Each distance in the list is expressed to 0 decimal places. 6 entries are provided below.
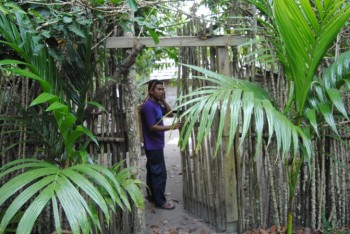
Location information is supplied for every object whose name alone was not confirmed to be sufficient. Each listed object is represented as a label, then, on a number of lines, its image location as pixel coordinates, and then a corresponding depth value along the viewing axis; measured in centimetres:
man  360
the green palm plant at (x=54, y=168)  163
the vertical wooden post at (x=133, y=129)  304
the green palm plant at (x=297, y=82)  166
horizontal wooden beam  296
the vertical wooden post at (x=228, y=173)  316
